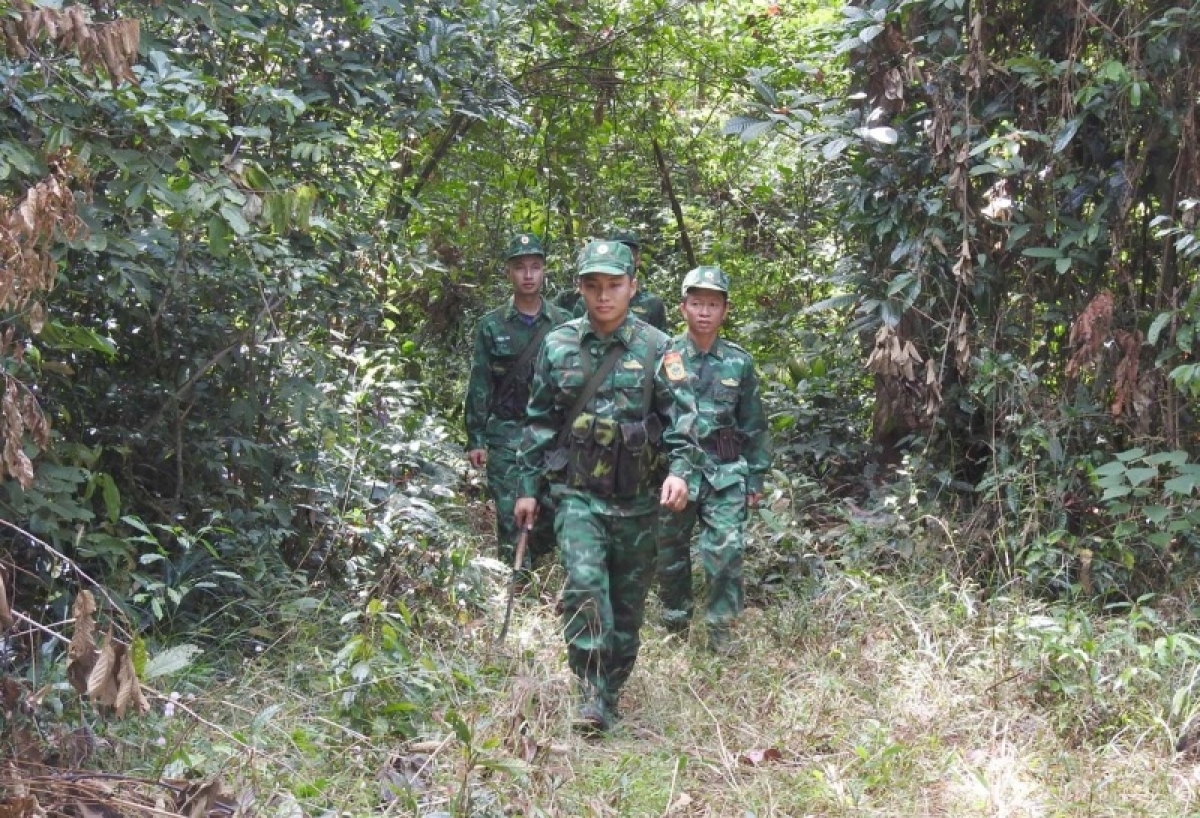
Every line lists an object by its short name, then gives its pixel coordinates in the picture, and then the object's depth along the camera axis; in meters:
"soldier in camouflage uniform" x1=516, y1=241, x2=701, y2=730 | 5.14
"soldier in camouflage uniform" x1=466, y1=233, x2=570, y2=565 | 7.66
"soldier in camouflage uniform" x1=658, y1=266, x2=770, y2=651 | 6.52
